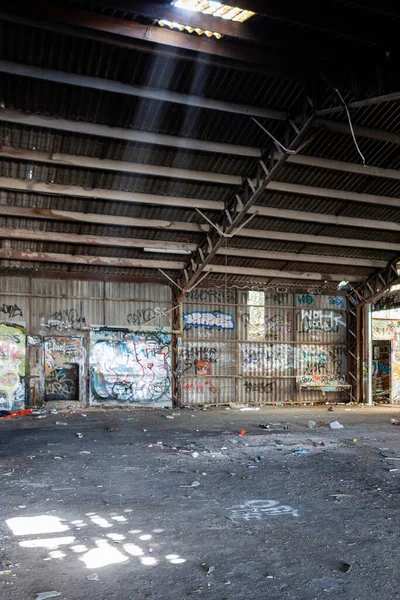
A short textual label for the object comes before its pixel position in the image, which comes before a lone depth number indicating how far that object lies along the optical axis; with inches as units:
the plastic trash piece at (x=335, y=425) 535.7
